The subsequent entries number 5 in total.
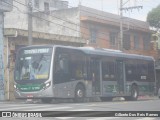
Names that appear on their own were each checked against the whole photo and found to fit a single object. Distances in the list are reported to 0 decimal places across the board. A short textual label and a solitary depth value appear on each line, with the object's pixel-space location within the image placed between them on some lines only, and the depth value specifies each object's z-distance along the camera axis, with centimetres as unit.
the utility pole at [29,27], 2723
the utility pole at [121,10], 3862
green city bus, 2156
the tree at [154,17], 4777
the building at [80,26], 3897
